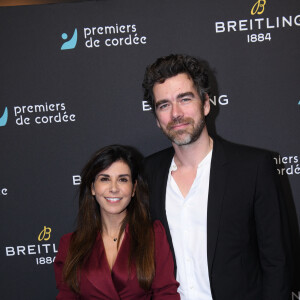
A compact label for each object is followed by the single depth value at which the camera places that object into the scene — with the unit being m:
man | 1.69
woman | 1.81
